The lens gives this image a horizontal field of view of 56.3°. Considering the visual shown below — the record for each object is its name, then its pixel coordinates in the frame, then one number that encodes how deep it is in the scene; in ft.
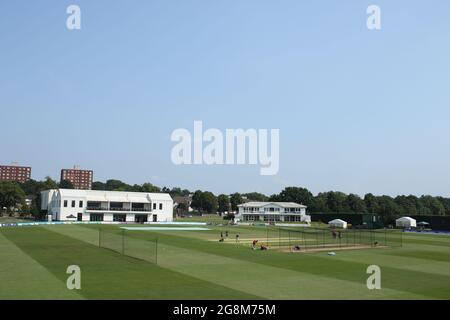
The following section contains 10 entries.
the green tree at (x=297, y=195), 587.68
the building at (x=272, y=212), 449.48
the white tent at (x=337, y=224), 341.82
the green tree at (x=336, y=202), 527.68
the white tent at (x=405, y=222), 338.54
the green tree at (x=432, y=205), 534.78
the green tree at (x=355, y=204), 511.40
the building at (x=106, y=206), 346.13
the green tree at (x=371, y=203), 510.17
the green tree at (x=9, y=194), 403.95
